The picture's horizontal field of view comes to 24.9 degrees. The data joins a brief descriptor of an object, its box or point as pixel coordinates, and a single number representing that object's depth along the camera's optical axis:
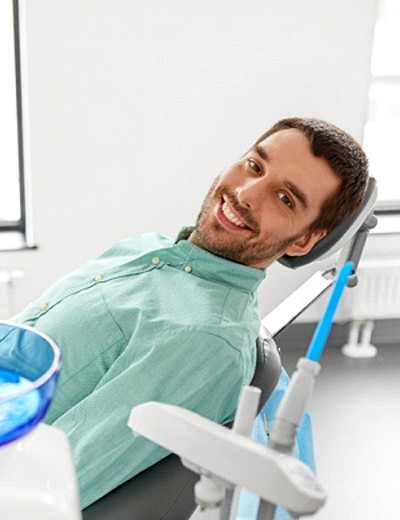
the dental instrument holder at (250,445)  0.62
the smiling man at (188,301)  1.53
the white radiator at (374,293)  3.55
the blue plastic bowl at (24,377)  0.58
